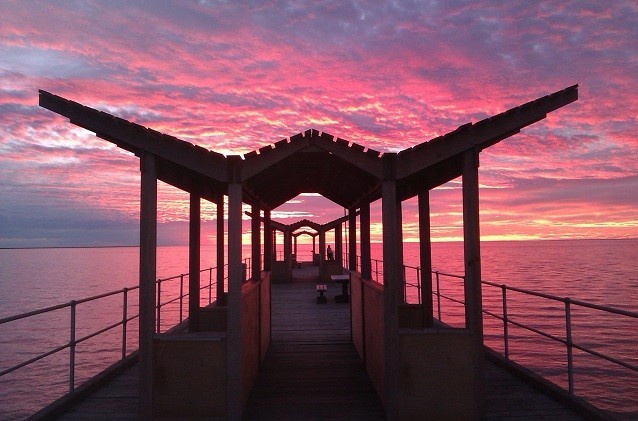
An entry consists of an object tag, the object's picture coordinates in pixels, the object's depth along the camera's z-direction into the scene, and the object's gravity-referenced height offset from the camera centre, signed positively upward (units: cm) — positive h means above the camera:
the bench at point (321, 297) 1451 -159
